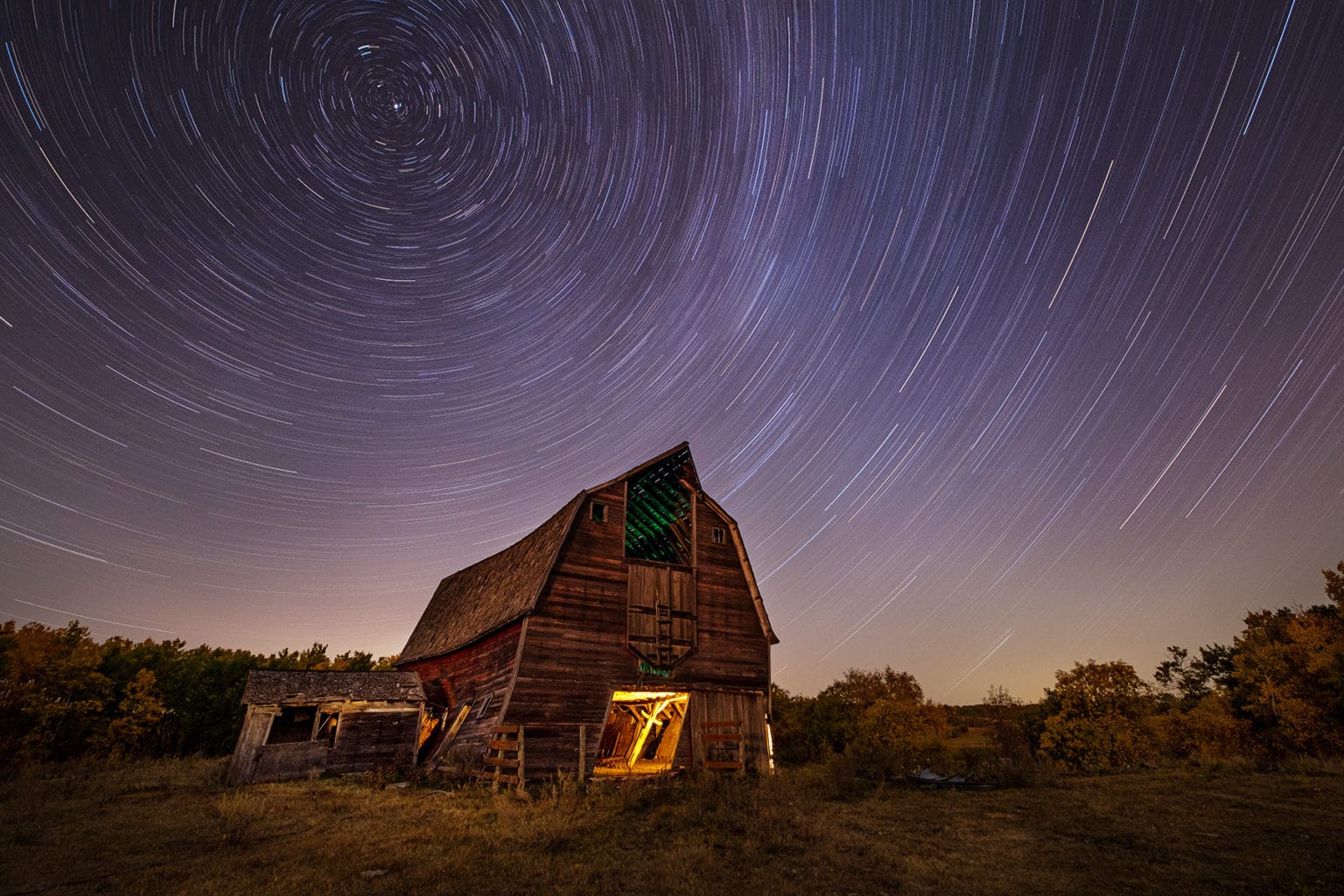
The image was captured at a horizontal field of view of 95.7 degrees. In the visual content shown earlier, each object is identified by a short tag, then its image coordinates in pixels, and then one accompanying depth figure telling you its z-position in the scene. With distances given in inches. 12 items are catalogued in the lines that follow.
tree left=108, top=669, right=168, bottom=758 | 1141.1
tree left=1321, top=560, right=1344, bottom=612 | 1023.0
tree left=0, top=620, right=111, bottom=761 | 1014.4
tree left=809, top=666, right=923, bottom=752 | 1297.6
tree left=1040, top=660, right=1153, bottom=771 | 1005.8
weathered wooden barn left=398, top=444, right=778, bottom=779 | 660.7
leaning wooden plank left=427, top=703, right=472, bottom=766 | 724.7
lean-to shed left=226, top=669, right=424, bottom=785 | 733.3
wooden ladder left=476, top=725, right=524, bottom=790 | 609.6
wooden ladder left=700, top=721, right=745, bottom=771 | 711.7
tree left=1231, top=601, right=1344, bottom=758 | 994.1
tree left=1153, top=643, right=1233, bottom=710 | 1478.8
